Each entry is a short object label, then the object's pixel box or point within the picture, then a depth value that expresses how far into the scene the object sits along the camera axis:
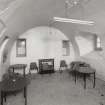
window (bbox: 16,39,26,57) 6.91
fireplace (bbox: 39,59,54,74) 7.02
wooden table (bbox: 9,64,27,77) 6.02
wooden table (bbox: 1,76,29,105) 3.08
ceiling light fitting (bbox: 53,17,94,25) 3.37
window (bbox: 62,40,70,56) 7.95
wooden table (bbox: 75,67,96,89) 4.67
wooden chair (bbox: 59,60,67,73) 7.46
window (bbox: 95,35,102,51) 6.42
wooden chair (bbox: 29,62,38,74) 6.71
